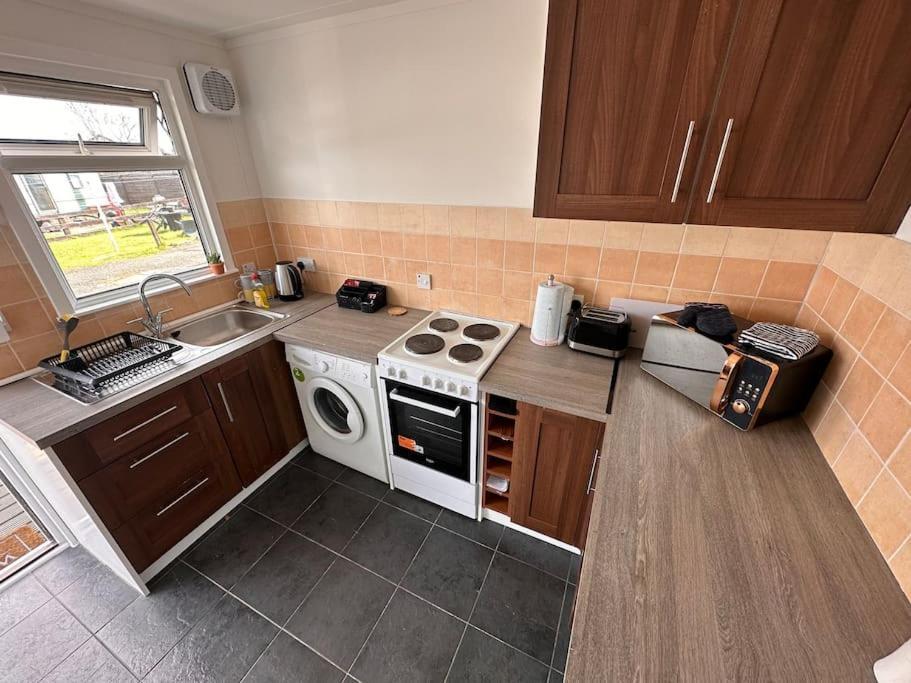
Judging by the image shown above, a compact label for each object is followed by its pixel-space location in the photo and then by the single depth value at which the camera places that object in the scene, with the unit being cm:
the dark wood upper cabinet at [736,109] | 83
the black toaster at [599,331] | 153
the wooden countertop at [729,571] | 63
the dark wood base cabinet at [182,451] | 137
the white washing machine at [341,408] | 182
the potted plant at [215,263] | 215
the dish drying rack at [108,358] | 147
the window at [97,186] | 150
